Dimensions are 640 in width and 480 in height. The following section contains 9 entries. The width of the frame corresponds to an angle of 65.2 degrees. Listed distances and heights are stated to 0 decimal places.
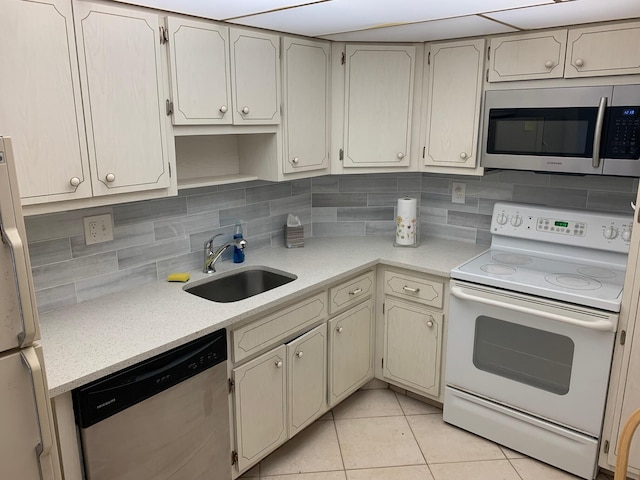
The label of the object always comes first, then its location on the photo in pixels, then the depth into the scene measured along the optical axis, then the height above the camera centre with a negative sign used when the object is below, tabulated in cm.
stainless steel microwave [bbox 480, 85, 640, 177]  212 +4
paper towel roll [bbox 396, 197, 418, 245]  283 -45
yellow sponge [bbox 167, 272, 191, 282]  231 -62
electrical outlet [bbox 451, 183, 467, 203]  298 -31
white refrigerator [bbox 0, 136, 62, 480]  117 -54
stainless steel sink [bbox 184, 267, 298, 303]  240 -70
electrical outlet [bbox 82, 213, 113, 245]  204 -36
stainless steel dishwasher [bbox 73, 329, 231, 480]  154 -92
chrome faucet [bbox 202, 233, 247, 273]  244 -55
